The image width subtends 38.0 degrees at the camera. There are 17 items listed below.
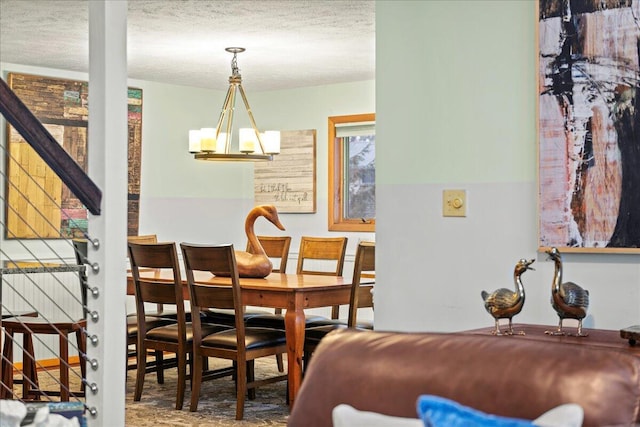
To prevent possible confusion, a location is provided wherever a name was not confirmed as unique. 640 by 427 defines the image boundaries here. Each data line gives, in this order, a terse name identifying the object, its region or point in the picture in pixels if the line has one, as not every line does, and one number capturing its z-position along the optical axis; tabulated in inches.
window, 293.4
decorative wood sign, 301.7
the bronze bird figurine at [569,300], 112.9
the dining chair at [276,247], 258.0
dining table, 195.8
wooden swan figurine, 220.2
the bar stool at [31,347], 175.2
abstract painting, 122.8
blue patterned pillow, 61.3
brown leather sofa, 66.8
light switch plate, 136.9
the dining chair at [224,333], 195.8
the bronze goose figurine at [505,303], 114.2
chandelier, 234.8
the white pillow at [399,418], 62.4
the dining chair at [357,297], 204.5
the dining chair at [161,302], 204.2
